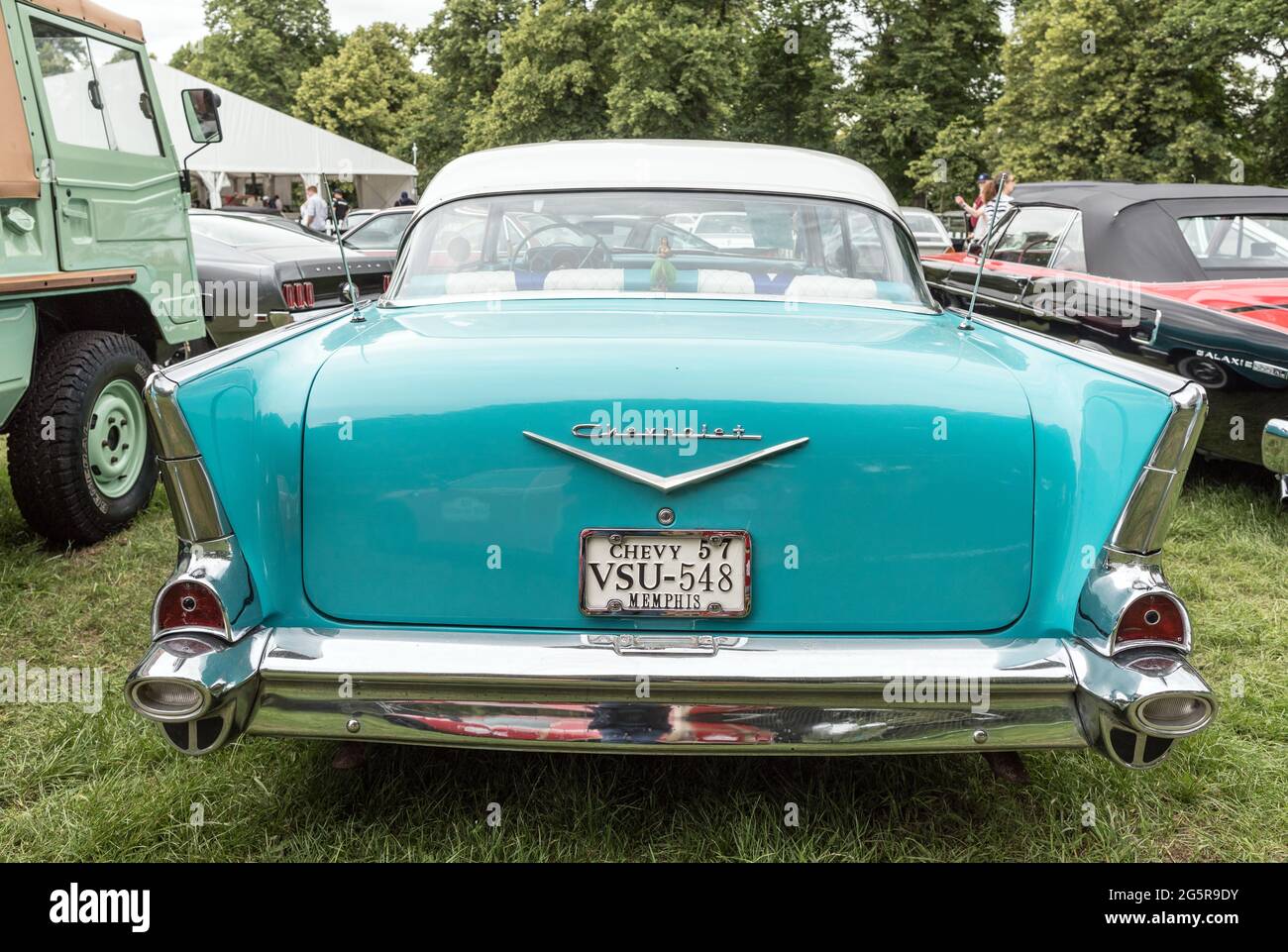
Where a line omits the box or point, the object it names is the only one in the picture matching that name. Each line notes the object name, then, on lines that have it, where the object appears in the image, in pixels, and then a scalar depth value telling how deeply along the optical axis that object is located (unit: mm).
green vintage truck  4375
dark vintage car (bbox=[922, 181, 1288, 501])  4918
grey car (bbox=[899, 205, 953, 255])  18406
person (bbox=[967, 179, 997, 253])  7668
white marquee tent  25391
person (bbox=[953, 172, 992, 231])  10638
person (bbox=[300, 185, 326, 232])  20953
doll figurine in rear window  3201
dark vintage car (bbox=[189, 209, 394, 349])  8305
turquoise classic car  2184
